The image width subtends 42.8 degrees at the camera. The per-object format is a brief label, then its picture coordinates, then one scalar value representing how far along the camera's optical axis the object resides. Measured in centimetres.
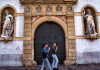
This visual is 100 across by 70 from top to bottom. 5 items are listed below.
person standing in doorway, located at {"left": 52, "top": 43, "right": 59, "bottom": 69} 765
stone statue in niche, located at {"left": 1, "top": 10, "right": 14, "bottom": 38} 977
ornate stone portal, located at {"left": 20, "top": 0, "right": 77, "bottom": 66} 982
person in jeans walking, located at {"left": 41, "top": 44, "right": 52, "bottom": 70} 703
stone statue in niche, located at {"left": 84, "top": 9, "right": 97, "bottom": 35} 996
